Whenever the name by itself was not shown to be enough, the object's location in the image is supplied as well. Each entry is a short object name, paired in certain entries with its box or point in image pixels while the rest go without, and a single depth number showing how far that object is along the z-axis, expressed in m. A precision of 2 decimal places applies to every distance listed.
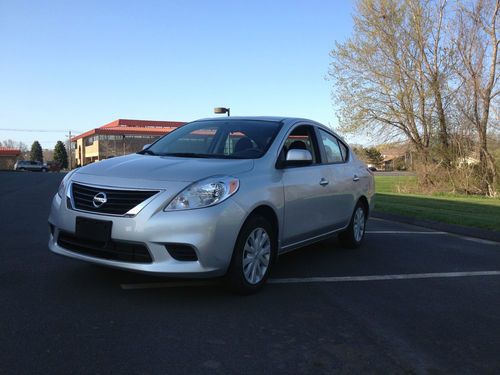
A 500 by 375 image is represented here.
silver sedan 4.04
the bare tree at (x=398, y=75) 24.16
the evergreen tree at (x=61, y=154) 109.56
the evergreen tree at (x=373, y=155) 27.05
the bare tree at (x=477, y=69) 22.66
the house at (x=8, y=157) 83.12
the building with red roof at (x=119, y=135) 70.38
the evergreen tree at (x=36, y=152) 117.47
